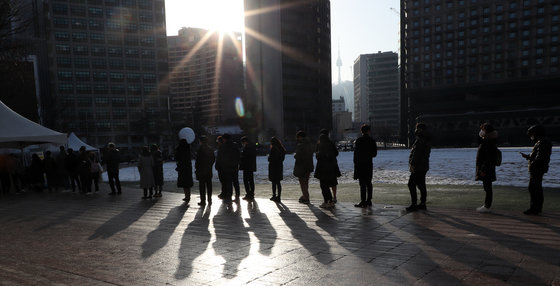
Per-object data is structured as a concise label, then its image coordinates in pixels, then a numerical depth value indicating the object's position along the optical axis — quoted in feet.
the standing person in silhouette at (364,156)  26.04
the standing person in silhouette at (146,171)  36.81
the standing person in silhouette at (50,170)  49.24
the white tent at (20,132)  39.96
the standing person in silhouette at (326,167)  27.35
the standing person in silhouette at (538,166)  21.49
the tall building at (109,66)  261.24
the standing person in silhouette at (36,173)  48.93
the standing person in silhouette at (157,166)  38.06
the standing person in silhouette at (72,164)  45.68
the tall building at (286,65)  329.93
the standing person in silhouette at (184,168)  33.37
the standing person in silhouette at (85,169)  43.75
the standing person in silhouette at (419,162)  24.27
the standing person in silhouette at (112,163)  40.26
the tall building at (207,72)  500.33
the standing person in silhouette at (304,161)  29.81
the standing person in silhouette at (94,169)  44.83
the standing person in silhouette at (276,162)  31.68
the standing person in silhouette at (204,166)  31.78
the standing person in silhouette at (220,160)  31.99
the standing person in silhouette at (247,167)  33.01
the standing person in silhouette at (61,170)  49.49
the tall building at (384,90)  615.16
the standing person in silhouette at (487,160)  22.95
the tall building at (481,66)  249.75
